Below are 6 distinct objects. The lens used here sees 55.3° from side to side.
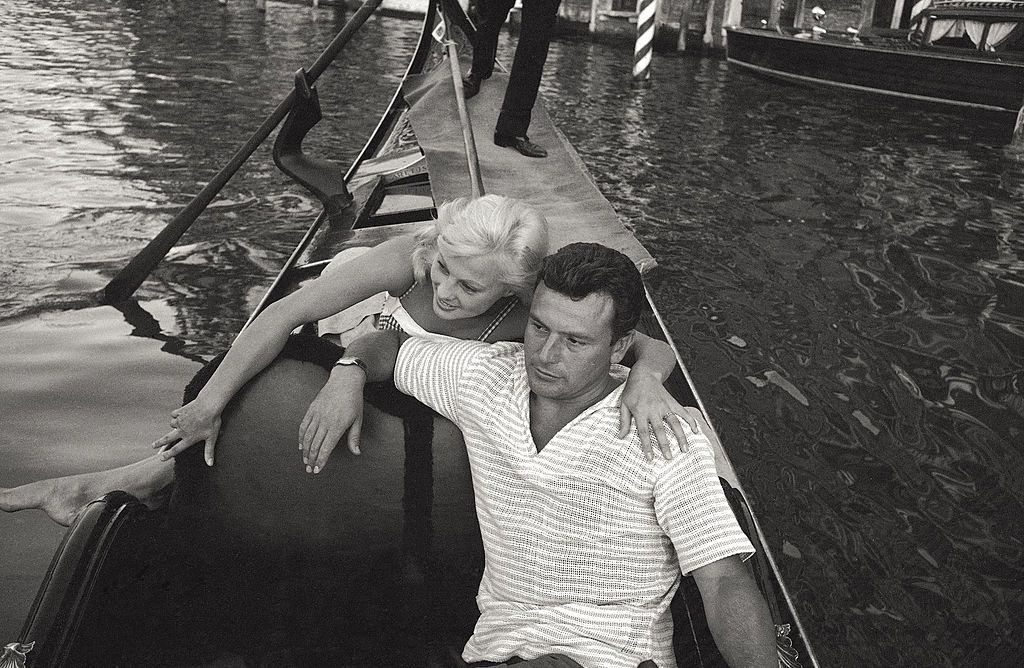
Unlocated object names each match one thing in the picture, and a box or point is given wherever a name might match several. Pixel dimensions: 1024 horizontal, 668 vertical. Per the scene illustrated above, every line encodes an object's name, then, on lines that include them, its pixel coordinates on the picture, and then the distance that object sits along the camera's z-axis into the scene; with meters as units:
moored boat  9.26
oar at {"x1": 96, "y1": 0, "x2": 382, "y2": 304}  3.66
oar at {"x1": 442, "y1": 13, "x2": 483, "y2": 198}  2.81
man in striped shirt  1.27
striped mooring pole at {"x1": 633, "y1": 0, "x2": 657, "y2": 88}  9.54
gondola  1.46
